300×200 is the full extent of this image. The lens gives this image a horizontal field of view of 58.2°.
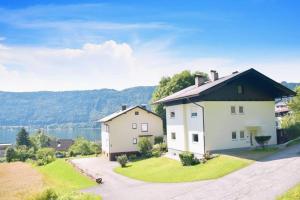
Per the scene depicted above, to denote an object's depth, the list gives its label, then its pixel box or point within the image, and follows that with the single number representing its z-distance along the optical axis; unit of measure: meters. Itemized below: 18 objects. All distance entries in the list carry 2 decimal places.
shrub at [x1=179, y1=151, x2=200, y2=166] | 25.94
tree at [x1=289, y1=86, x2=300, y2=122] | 36.81
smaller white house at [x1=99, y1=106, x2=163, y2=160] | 42.27
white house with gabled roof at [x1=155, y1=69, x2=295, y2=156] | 27.72
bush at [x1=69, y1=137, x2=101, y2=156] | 59.73
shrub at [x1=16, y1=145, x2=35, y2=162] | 68.31
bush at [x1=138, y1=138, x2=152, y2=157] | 40.23
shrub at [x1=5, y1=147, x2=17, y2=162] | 66.64
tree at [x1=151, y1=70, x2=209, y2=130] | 50.70
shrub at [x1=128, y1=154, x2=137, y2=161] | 39.14
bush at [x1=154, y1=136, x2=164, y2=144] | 42.81
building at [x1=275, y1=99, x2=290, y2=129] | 54.55
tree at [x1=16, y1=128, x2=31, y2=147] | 87.41
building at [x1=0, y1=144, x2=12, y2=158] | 105.02
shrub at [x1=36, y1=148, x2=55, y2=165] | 49.68
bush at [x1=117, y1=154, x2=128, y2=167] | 33.68
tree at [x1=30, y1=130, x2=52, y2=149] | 93.23
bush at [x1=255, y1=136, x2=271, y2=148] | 26.74
